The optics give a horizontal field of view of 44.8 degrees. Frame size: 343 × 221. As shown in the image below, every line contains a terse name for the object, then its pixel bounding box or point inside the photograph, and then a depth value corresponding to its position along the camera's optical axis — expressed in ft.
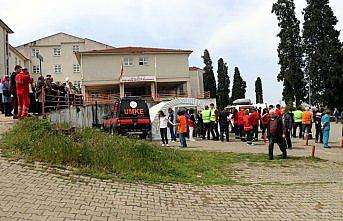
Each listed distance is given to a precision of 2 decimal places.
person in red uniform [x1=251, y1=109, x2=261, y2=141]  66.33
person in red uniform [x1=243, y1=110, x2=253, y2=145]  62.34
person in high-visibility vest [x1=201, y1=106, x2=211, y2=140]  70.69
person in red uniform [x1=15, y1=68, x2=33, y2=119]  43.16
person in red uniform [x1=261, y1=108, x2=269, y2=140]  66.74
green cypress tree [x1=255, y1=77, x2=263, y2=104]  312.50
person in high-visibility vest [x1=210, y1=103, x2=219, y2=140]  70.64
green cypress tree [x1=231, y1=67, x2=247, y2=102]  285.02
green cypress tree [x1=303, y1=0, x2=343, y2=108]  164.45
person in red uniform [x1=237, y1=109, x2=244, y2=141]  68.24
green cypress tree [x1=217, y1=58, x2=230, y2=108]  284.28
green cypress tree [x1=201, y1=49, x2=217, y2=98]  273.33
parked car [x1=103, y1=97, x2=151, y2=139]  70.03
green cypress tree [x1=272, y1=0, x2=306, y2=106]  174.70
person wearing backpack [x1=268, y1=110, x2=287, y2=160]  44.70
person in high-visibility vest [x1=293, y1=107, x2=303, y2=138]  73.19
